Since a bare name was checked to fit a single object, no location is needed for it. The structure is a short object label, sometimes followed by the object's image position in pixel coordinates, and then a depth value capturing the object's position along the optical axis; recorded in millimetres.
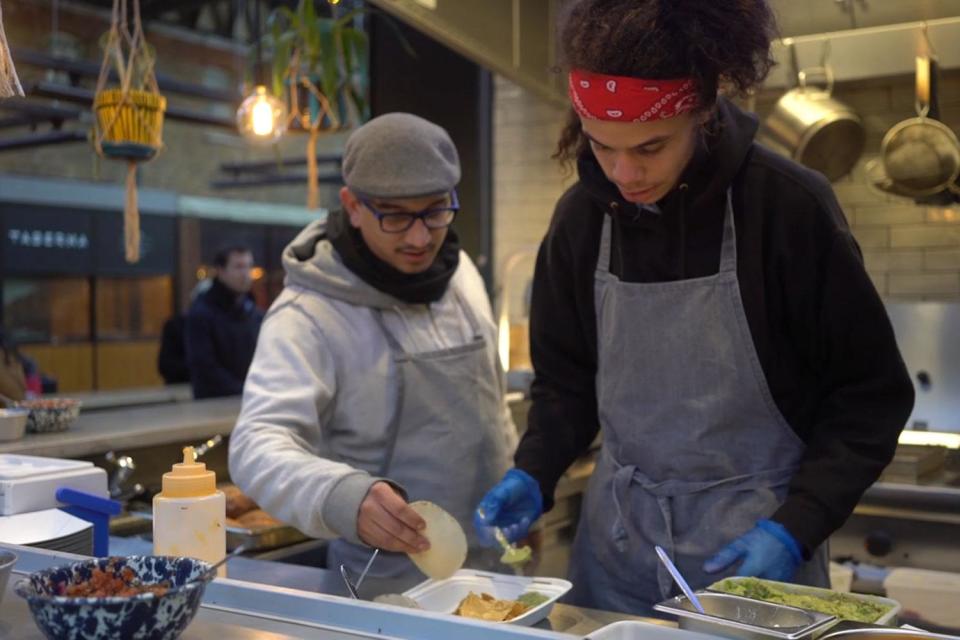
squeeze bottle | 1515
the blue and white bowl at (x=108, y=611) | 1084
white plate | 1698
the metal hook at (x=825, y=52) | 4242
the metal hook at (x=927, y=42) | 3971
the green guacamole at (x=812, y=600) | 1500
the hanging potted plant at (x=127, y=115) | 3045
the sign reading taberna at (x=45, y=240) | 10703
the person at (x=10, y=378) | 3451
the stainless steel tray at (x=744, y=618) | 1282
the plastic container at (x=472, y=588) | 1821
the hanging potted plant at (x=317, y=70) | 3969
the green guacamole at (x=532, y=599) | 1711
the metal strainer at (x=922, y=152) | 3900
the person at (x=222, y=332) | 6164
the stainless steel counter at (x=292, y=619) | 1260
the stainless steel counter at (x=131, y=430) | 2787
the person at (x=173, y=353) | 7574
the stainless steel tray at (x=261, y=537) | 2516
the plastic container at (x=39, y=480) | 1811
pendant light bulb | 3996
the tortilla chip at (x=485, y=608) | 1661
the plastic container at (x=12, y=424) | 2777
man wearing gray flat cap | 2195
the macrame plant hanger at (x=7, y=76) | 1476
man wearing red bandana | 1788
